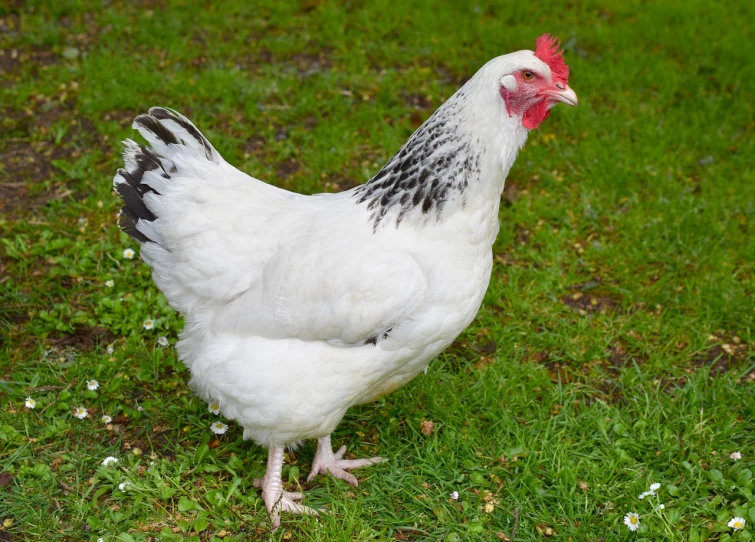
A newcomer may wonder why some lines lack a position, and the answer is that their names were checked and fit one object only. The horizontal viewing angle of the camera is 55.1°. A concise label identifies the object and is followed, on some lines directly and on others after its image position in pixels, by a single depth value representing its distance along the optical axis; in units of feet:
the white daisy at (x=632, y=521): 10.18
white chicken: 9.50
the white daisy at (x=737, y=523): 10.14
